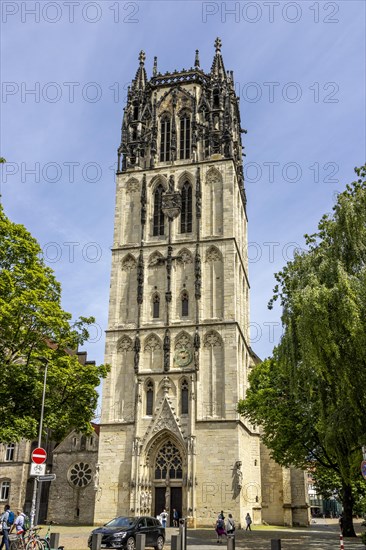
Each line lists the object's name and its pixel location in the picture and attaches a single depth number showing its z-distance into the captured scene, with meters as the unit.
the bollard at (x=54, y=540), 17.30
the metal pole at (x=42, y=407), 17.97
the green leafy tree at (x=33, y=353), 19.95
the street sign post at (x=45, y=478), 16.30
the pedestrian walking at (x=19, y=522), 17.78
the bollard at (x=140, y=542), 15.18
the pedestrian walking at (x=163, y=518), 27.40
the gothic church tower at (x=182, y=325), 33.22
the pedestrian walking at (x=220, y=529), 23.62
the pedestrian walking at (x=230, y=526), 23.21
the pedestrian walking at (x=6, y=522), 16.48
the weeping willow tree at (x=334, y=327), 14.85
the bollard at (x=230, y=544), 14.94
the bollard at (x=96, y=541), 16.78
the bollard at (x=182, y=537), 17.03
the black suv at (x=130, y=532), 17.88
